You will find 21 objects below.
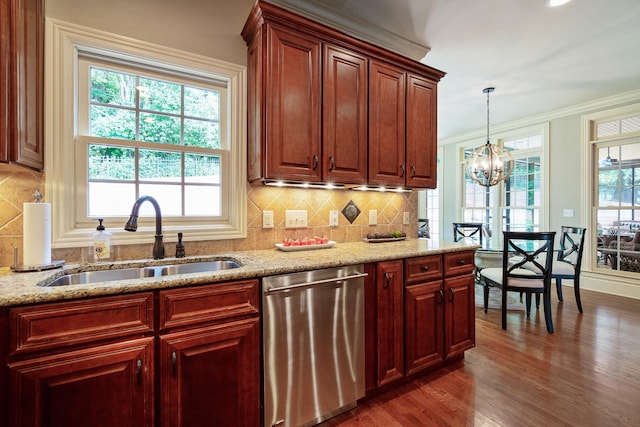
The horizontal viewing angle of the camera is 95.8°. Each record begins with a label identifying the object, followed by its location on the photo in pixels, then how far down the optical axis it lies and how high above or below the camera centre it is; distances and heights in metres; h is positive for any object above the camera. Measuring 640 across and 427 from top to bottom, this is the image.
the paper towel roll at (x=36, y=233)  1.39 -0.11
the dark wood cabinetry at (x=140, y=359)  1.04 -0.60
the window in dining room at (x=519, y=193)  4.97 +0.37
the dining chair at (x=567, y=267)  3.31 -0.64
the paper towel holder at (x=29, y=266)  1.37 -0.27
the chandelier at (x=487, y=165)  3.94 +0.66
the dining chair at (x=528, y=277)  2.82 -0.65
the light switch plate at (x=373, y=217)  2.64 -0.04
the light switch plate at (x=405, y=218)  2.84 -0.06
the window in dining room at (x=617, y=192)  3.99 +0.30
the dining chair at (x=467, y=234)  4.66 -0.34
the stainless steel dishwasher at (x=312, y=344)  1.46 -0.72
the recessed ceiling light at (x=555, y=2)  2.21 +1.62
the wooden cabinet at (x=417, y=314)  1.80 -0.70
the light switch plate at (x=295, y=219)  2.22 -0.05
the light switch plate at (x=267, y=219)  2.14 -0.05
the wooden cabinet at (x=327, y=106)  1.86 +0.77
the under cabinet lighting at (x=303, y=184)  2.03 +0.21
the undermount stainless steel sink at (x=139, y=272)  1.45 -0.34
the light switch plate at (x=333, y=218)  2.43 -0.05
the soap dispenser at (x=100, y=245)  1.62 -0.19
